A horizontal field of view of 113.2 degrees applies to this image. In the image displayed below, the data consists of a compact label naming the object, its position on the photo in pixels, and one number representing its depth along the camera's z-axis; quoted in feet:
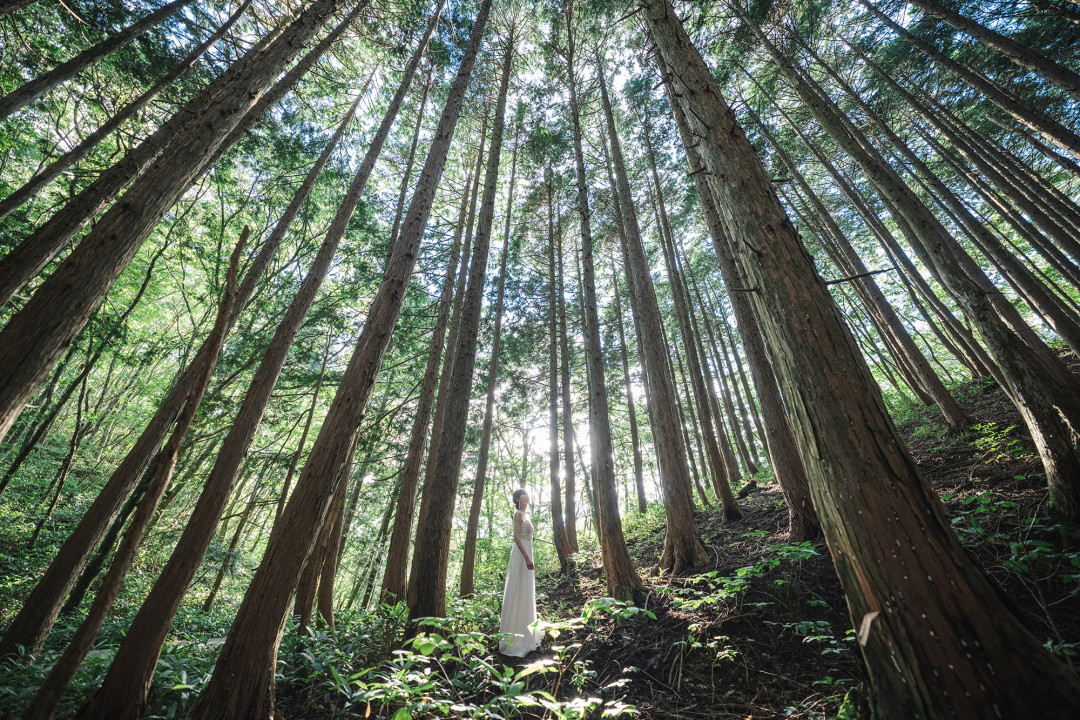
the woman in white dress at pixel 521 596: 14.97
